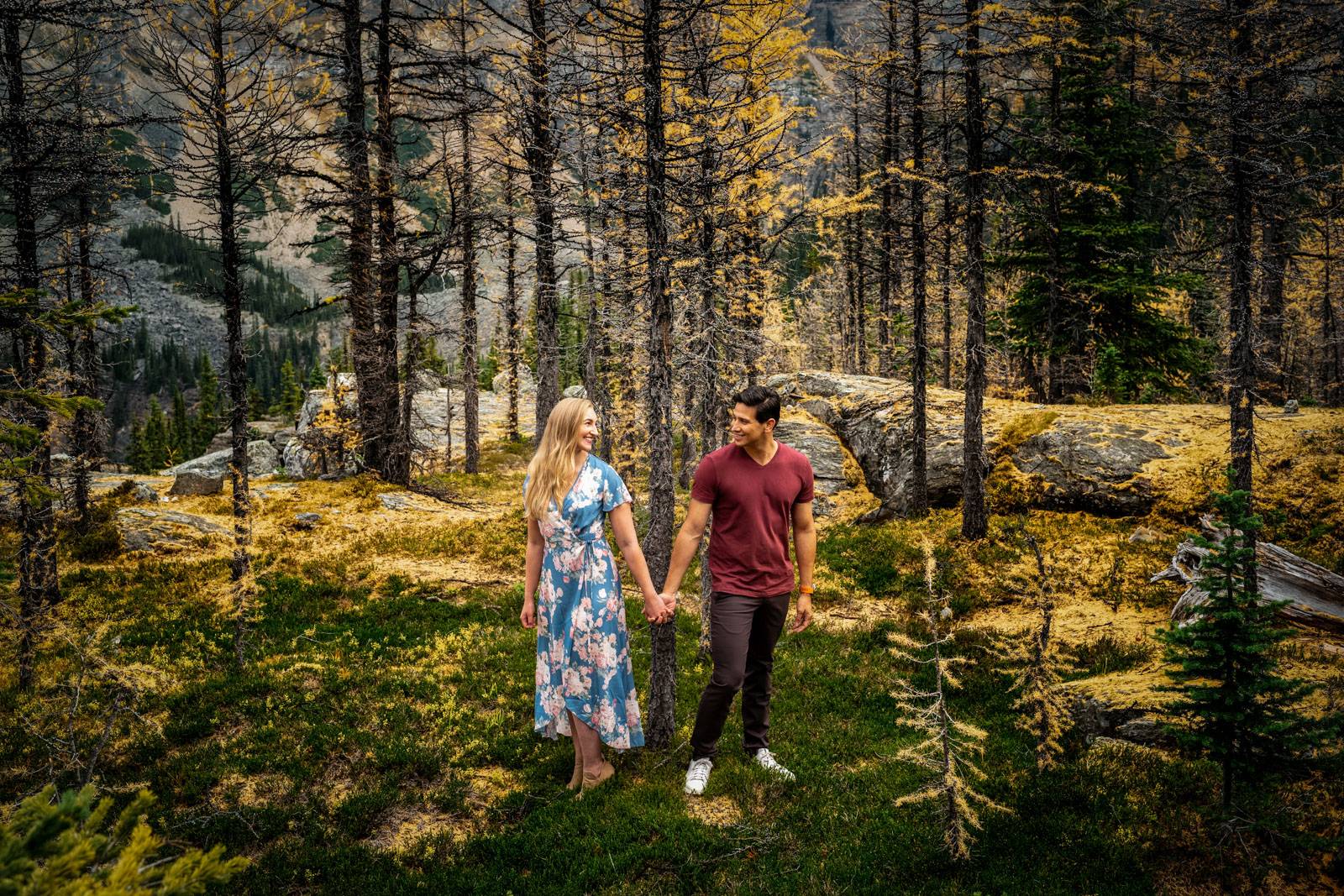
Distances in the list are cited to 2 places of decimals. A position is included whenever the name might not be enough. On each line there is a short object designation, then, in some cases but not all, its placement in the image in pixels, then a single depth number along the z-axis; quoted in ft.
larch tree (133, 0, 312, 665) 26.99
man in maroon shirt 16.97
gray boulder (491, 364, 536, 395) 143.17
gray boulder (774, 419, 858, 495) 56.44
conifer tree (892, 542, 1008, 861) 13.55
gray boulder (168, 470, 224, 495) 60.80
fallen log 23.91
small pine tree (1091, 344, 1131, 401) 55.62
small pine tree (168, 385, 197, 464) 218.59
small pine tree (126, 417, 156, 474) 181.47
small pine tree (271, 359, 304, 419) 231.91
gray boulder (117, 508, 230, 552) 40.47
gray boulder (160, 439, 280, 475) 116.57
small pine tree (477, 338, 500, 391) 199.82
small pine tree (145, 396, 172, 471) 207.21
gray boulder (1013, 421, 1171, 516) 40.52
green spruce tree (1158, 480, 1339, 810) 13.07
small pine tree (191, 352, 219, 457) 220.84
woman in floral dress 16.61
